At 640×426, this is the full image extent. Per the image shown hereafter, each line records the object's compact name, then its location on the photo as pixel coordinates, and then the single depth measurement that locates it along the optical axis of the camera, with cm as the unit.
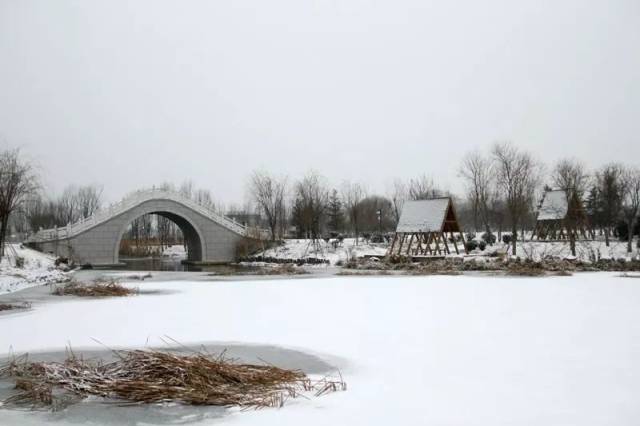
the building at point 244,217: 7325
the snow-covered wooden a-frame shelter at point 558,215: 3788
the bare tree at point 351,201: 6500
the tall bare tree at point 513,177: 4262
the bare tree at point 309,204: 4847
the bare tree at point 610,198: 4222
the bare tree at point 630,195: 3309
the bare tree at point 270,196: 5438
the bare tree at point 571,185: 3401
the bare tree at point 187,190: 7601
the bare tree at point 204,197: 7697
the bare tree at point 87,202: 7063
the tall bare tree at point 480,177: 5166
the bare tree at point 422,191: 6461
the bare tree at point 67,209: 6969
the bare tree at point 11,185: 2866
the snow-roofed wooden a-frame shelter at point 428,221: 3416
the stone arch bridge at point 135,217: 3831
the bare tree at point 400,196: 7025
